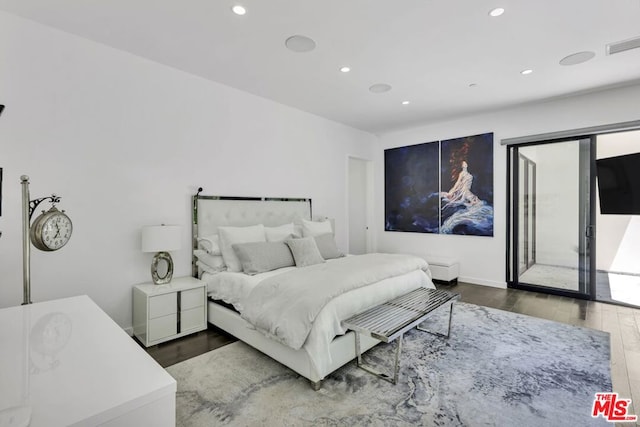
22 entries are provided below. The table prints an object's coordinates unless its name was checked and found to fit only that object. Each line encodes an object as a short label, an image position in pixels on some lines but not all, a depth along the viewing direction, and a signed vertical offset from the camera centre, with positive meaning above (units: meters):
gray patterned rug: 1.87 -1.25
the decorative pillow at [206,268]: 3.26 -0.60
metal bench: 2.18 -0.83
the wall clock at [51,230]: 1.63 -0.09
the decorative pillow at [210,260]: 3.27 -0.51
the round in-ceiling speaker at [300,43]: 2.71 +1.55
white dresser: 0.81 -0.52
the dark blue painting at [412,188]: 5.50 +0.46
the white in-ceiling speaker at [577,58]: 3.00 +1.55
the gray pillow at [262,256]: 3.10 -0.46
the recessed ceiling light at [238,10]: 2.29 +1.55
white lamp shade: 2.89 -0.24
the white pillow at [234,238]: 3.22 -0.28
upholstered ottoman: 4.86 -0.94
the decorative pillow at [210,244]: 3.32 -0.34
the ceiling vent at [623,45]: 2.76 +1.53
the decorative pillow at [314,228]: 4.10 -0.21
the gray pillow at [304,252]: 3.40 -0.44
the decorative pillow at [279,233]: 3.78 -0.25
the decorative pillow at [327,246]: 3.83 -0.42
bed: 2.19 -0.66
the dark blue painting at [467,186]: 4.91 +0.44
